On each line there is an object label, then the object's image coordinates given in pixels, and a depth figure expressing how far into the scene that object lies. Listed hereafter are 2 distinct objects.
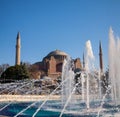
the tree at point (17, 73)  37.78
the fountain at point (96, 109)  11.76
